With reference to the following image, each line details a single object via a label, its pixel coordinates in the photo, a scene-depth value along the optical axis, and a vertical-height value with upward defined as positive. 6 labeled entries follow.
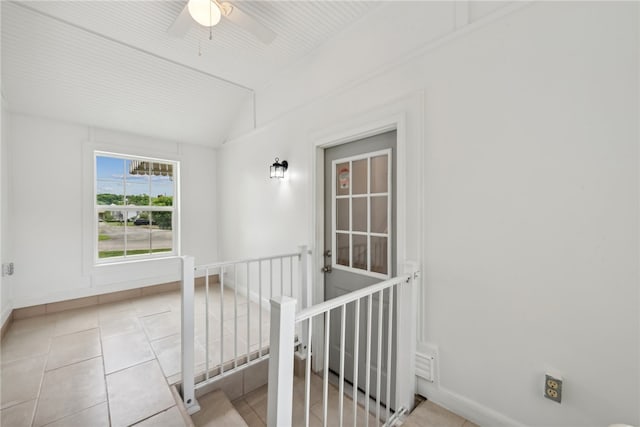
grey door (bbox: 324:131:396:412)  2.04 -0.18
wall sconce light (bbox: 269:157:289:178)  2.86 +0.46
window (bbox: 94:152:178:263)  3.61 +0.05
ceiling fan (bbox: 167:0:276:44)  1.72 +1.31
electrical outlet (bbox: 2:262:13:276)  2.71 -0.62
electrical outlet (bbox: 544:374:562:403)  1.29 -0.89
